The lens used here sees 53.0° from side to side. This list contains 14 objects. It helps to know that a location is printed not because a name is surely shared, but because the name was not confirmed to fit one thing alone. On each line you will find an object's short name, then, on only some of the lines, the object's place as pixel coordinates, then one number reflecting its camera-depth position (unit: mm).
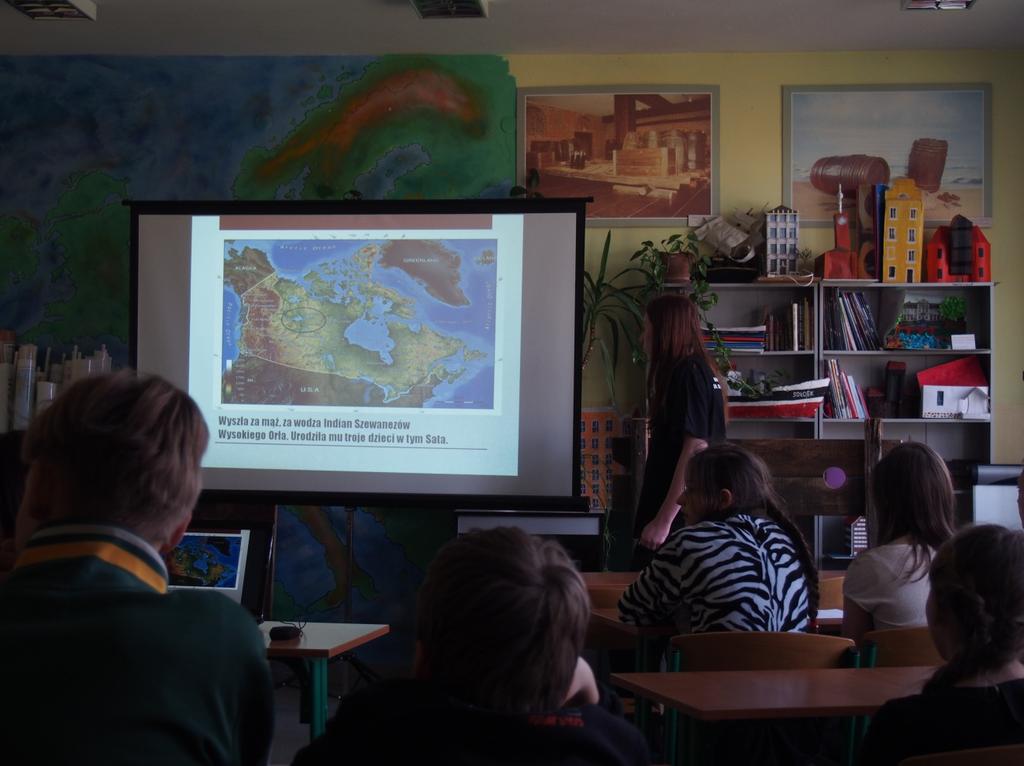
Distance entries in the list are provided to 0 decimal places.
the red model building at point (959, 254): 5004
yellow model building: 5027
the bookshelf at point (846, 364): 5066
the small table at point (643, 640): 2520
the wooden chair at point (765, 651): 2092
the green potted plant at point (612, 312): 5172
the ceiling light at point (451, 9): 4566
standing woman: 3641
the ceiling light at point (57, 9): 4637
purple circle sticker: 3596
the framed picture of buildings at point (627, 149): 5262
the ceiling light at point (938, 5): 4570
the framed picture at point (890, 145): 5188
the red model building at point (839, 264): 5000
